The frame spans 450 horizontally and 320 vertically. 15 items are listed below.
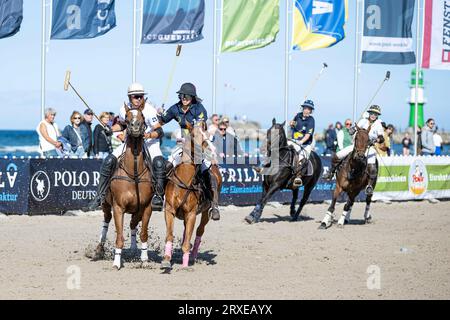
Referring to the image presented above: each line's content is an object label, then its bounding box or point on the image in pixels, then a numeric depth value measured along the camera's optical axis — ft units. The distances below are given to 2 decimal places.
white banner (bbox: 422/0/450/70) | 87.35
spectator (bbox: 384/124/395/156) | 81.76
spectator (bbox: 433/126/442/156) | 98.05
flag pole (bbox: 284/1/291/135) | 82.07
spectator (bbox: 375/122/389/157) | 77.14
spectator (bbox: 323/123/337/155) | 102.64
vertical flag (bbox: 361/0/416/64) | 83.66
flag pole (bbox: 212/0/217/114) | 78.79
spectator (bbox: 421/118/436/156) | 94.48
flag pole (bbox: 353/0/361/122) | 88.33
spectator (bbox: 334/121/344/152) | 81.29
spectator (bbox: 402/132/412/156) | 102.88
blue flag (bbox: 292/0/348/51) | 78.64
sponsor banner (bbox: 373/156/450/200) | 84.74
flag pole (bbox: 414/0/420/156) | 91.71
